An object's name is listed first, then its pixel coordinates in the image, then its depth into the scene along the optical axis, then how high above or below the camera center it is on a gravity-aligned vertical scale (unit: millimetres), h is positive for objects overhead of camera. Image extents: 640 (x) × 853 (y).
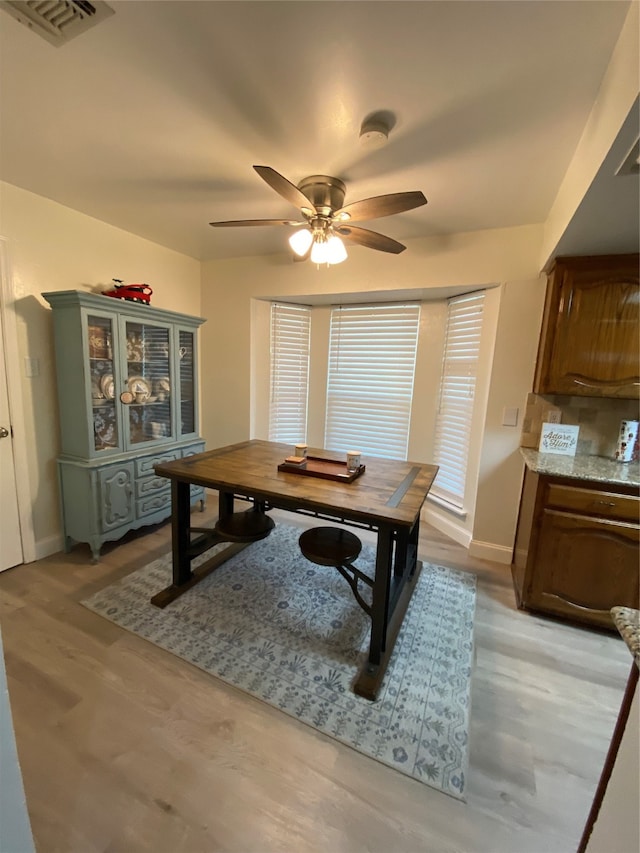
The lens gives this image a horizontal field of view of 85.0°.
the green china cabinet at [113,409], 2352 -324
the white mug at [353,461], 2088 -505
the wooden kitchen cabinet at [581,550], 1858 -901
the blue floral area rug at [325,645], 1391 -1393
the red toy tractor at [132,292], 2584 +548
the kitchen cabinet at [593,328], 2012 +345
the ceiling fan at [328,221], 1675 +789
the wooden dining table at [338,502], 1609 -594
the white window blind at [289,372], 3621 +17
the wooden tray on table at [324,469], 1978 -565
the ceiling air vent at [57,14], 1056 +1072
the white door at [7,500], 2252 -912
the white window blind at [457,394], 2834 -117
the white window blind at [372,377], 3299 -2
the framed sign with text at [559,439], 2320 -358
